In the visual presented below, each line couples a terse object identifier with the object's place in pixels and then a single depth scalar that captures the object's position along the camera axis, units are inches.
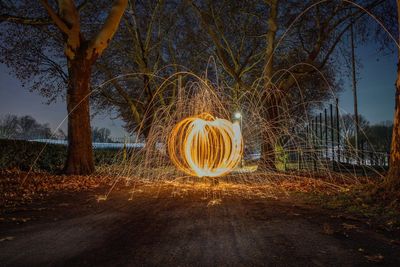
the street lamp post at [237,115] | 869.8
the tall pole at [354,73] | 823.3
